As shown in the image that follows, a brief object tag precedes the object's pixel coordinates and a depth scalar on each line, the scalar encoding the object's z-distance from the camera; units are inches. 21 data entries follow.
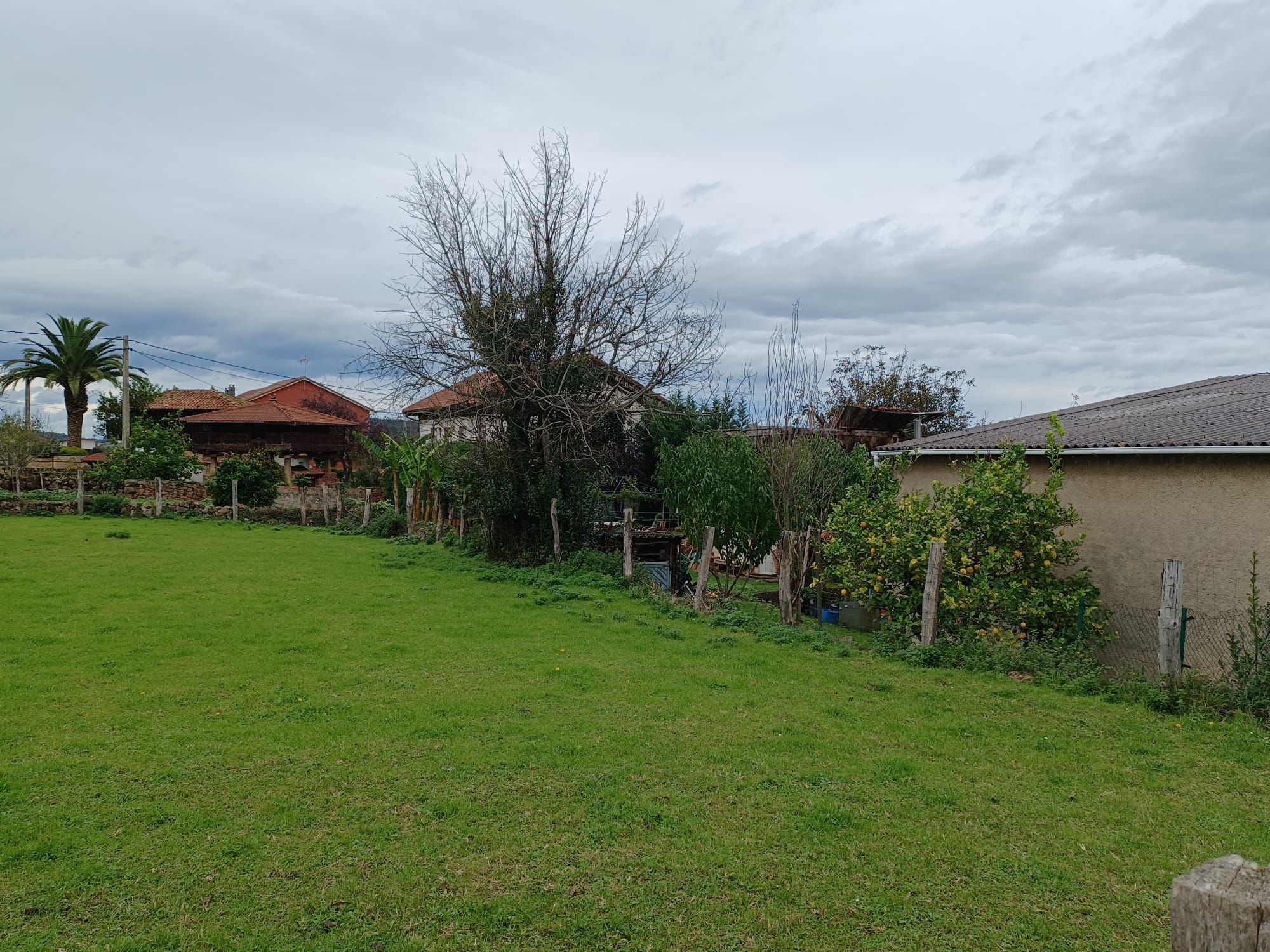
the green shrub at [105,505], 1055.6
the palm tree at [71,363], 1699.1
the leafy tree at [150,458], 1220.5
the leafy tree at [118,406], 1883.6
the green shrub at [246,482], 1103.6
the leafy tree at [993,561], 382.6
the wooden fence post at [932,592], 382.3
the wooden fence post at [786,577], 472.7
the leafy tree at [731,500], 537.0
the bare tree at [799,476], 477.1
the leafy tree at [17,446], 1216.2
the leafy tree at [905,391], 1264.8
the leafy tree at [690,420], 836.6
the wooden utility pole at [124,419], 1381.6
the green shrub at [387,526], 960.9
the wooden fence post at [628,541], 589.3
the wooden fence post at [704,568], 494.9
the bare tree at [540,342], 677.9
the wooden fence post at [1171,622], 314.0
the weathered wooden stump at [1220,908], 68.9
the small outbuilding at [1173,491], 359.6
